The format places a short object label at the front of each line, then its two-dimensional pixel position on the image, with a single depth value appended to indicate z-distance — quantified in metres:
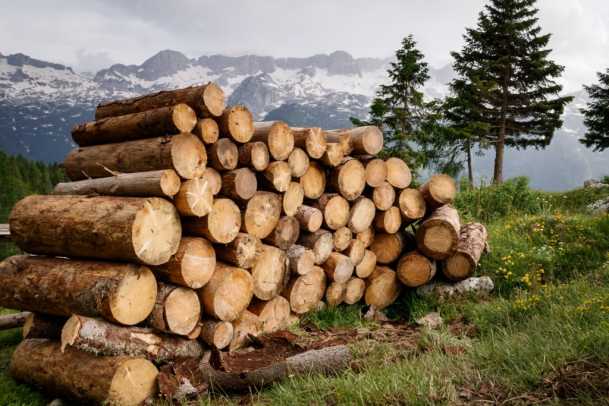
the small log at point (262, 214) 5.39
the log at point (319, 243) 6.06
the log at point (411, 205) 6.84
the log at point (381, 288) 6.78
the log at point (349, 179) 6.29
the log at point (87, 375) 3.98
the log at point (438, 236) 6.57
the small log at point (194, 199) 4.72
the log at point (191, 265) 4.65
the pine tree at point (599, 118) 25.47
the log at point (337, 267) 6.23
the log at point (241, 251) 5.20
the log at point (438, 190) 6.96
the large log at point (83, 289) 4.17
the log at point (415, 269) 6.72
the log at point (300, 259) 5.81
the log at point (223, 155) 5.13
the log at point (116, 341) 4.05
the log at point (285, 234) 5.77
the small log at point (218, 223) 4.93
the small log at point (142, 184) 4.55
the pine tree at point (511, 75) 23.23
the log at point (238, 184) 5.18
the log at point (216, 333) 4.86
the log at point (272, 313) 5.57
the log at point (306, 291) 5.92
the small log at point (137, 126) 4.93
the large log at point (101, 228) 4.25
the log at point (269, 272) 5.45
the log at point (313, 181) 6.12
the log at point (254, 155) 5.36
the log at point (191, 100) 5.09
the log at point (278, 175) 5.55
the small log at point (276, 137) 5.55
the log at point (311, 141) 6.01
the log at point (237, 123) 5.27
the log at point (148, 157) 4.78
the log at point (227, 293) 4.93
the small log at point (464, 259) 6.63
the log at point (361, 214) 6.47
